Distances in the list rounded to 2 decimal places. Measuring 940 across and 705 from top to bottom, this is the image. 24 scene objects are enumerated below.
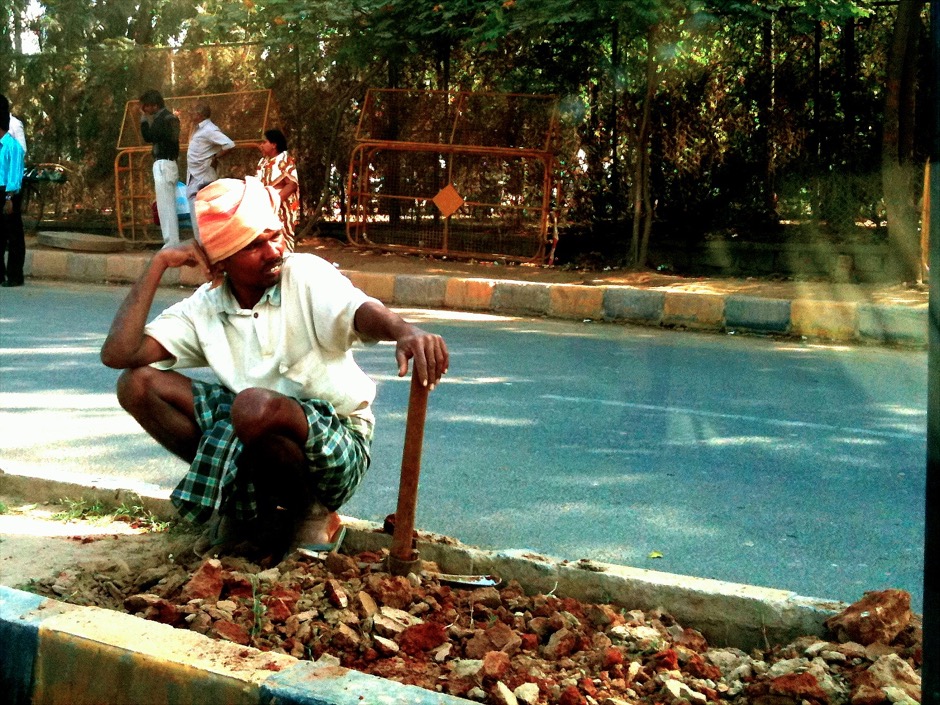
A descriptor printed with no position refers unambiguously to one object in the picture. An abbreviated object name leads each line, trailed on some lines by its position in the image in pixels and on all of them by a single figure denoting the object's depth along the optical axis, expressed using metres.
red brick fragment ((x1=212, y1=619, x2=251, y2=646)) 2.78
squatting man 3.38
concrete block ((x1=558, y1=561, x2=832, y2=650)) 2.95
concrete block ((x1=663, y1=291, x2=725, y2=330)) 10.19
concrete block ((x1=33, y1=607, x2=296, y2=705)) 2.46
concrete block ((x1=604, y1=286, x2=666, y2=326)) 10.47
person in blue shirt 12.05
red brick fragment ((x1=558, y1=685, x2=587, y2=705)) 2.50
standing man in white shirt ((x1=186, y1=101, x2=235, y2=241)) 13.99
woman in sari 12.24
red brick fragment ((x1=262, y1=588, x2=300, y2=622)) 2.91
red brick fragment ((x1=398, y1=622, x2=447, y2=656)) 2.79
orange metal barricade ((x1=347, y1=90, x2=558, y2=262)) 13.74
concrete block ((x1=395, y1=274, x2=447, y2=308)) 11.69
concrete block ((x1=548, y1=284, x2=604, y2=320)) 10.82
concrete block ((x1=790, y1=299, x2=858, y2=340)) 9.63
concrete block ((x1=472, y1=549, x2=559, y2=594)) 3.26
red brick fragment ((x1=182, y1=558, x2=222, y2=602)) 3.01
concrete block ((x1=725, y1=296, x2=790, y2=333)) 9.87
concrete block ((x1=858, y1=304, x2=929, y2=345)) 9.34
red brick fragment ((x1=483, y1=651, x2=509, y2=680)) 2.55
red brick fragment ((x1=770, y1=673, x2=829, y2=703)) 2.48
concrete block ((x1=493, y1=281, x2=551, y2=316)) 11.10
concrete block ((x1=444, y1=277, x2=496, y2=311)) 11.42
